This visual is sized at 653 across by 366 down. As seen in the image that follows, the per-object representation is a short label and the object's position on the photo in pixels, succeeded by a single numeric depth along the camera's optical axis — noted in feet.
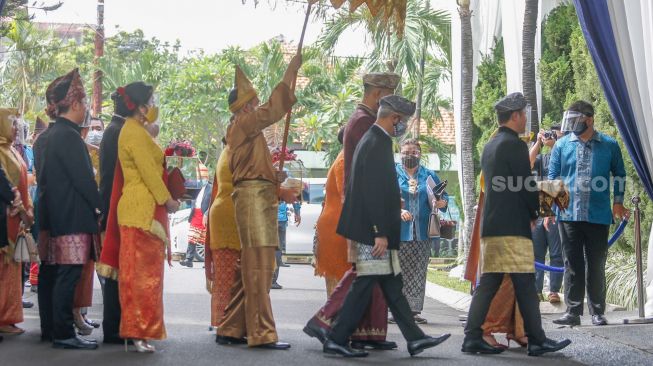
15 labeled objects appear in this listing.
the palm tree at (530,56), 54.08
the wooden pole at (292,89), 33.37
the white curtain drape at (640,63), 37.88
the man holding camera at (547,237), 46.65
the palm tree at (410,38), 94.63
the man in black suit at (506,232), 33.22
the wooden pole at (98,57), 122.72
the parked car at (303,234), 90.17
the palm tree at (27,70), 132.77
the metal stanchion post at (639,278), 40.06
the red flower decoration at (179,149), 36.68
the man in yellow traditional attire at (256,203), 33.63
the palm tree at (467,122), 63.72
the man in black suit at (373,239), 32.19
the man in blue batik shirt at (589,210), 40.01
